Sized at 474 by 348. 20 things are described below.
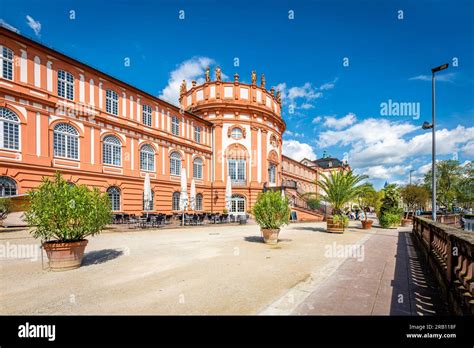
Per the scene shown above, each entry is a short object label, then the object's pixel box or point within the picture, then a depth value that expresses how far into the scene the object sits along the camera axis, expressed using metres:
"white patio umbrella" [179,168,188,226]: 18.23
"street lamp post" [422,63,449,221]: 13.04
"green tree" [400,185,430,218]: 31.22
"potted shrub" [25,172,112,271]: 6.06
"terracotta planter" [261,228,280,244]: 10.47
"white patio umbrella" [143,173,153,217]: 16.69
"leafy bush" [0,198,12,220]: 13.46
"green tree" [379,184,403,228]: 19.30
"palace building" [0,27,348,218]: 15.32
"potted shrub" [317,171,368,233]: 16.32
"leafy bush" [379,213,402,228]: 19.25
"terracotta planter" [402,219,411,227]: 23.00
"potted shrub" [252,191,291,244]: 10.47
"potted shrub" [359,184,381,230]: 24.99
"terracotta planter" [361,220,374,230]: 18.42
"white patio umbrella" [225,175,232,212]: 22.42
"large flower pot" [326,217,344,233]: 14.95
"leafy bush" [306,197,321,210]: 31.47
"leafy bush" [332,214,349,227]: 15.07
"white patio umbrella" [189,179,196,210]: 19.72
